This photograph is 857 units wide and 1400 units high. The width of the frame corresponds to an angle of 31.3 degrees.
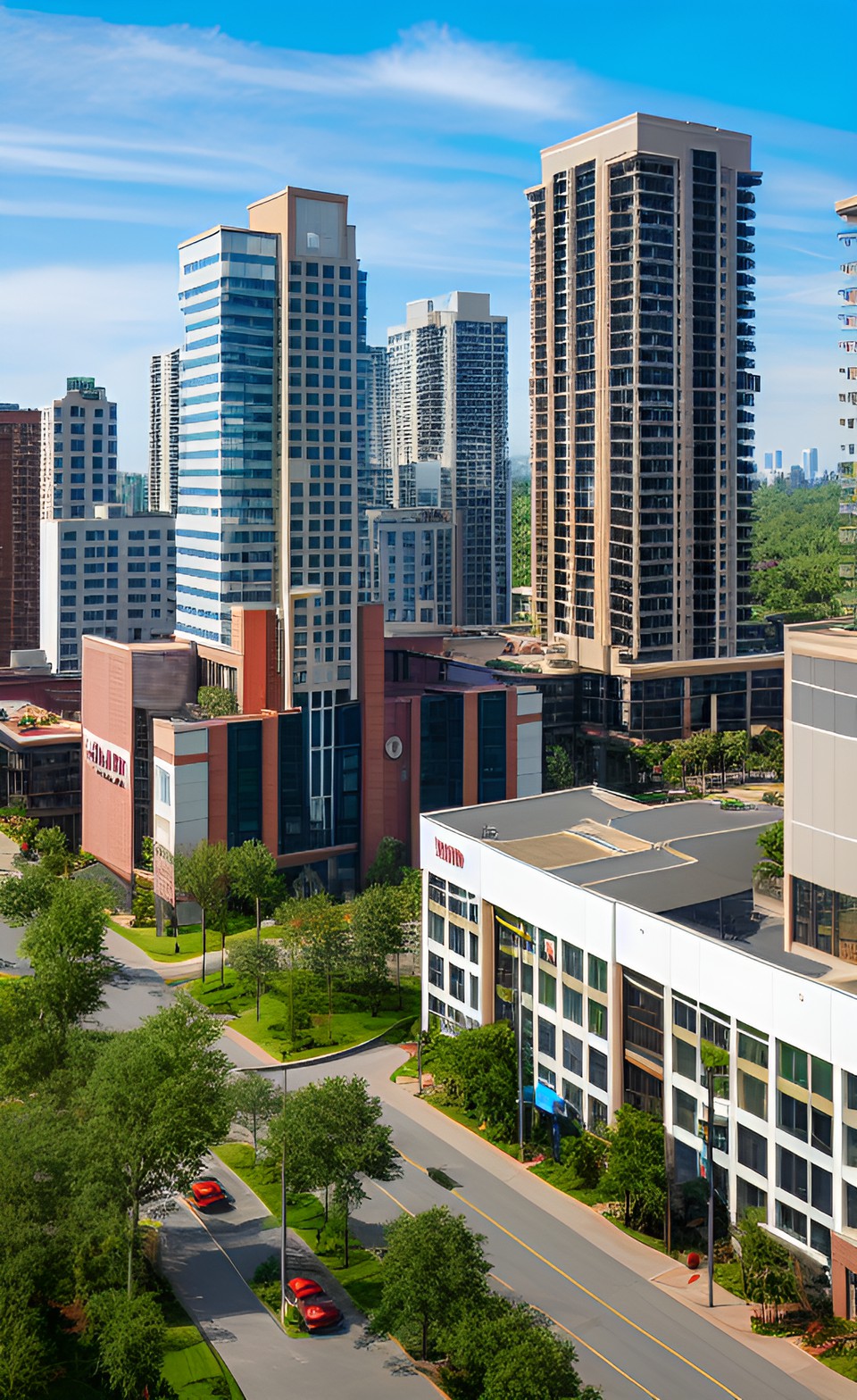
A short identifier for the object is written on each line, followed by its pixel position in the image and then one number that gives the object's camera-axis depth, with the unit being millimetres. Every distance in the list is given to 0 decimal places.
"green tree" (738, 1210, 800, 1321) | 46844
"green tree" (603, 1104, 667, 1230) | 51969
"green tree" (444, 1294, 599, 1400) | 39000
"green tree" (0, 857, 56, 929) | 83250
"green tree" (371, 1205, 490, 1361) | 43719
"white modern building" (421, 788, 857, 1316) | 46688
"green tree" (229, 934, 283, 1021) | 76375
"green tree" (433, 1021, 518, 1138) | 60531
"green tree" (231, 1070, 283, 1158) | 57469
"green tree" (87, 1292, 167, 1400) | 42781
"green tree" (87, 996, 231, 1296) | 49188
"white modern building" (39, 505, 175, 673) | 156375
